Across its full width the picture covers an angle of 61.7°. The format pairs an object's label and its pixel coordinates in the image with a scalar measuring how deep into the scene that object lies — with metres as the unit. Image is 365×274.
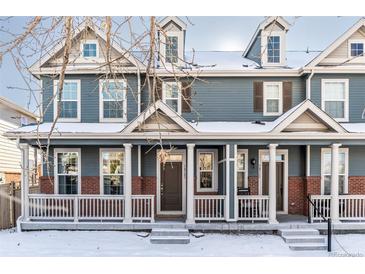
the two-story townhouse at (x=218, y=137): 5.33
